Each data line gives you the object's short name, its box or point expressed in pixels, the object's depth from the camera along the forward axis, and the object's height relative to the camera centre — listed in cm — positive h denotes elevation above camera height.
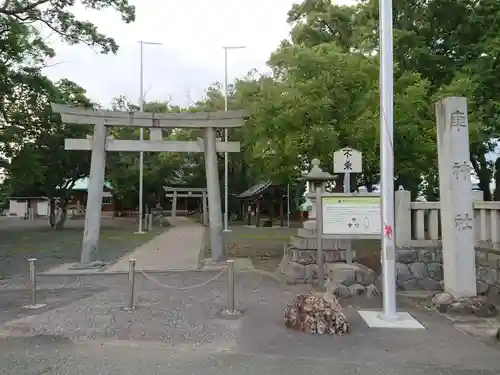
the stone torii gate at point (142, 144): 1290 +204
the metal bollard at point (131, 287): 762 -113
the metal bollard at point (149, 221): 3019 -35
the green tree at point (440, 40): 1295 +538
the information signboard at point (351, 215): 876 +7
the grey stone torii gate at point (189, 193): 3528 +176
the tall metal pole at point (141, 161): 2637 +314
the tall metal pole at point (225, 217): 2884 +0
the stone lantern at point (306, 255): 1016 -79
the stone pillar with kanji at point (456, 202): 769 +30
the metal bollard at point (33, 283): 777 -112
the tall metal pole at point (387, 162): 699 +84
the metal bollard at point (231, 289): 737 -110
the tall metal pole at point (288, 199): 3375 +137
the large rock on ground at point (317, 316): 625 -129
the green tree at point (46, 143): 2125 +361
